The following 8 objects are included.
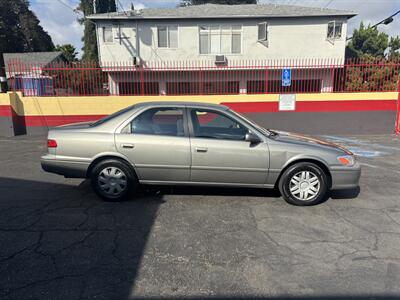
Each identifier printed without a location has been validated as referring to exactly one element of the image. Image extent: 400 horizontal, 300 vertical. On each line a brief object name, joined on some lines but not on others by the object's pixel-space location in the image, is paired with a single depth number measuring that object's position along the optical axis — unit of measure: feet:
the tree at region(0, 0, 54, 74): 134.21
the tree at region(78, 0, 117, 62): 118.93
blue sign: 42.70
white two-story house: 61.46
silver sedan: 14.46
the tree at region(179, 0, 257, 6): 116.33
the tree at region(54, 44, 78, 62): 145.48
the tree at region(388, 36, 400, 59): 134.72
